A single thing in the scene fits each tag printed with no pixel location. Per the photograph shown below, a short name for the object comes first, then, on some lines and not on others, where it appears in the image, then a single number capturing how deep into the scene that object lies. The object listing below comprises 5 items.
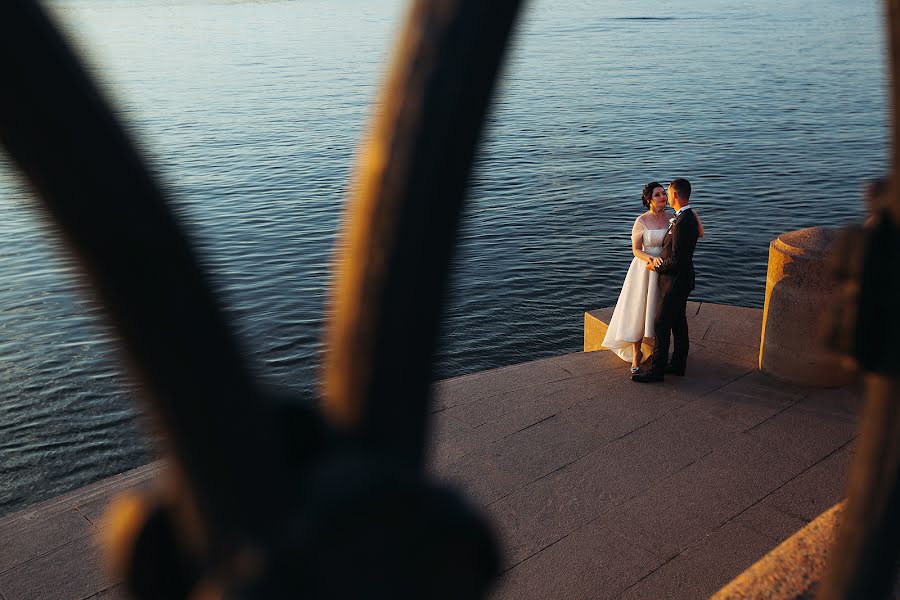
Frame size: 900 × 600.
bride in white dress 8.57
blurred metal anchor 0.78
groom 8.16
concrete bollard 7.83
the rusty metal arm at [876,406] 1.04
